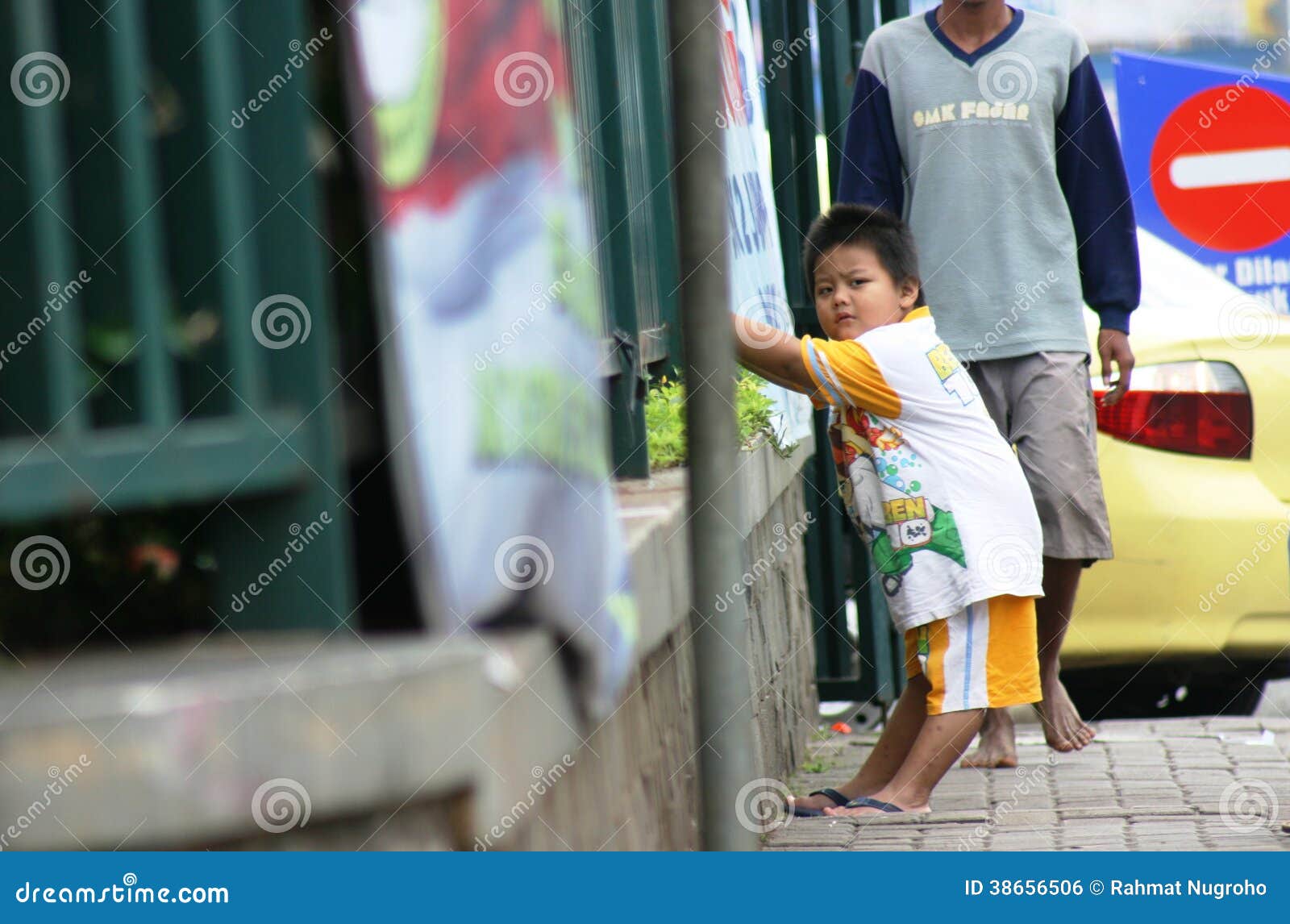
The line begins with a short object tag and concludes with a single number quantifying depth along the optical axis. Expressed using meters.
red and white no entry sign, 20.05
